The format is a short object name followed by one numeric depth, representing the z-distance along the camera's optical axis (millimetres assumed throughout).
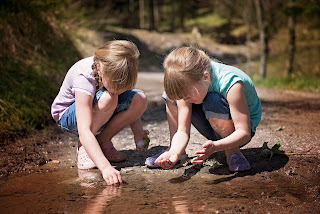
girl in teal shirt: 2297
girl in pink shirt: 2471
